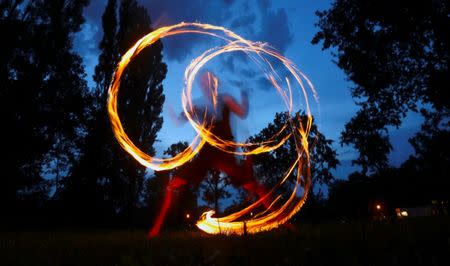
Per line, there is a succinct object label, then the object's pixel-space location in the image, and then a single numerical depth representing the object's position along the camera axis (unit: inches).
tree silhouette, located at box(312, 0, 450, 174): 600.1
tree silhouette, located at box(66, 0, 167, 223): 880.9
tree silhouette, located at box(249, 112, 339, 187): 1300.4
